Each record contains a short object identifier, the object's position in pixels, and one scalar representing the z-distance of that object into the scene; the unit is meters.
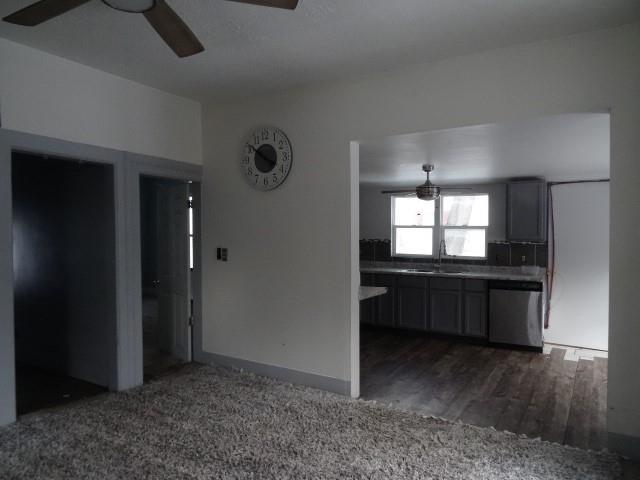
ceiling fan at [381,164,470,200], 4.75
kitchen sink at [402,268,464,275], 6.06
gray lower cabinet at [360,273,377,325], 6.23
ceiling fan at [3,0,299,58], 1.75
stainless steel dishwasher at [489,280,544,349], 5.18
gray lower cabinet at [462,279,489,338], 5.51
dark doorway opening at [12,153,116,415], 3.45
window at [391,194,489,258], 6.34
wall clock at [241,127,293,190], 3.66
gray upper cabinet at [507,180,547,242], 5.65
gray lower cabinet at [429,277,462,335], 5.66
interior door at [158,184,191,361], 4.27
